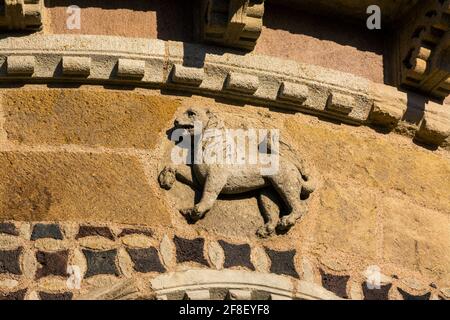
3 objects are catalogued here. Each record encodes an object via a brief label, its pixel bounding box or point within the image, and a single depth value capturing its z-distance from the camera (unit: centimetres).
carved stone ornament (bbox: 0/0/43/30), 1305
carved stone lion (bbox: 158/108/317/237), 1277
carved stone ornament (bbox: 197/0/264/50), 1324
